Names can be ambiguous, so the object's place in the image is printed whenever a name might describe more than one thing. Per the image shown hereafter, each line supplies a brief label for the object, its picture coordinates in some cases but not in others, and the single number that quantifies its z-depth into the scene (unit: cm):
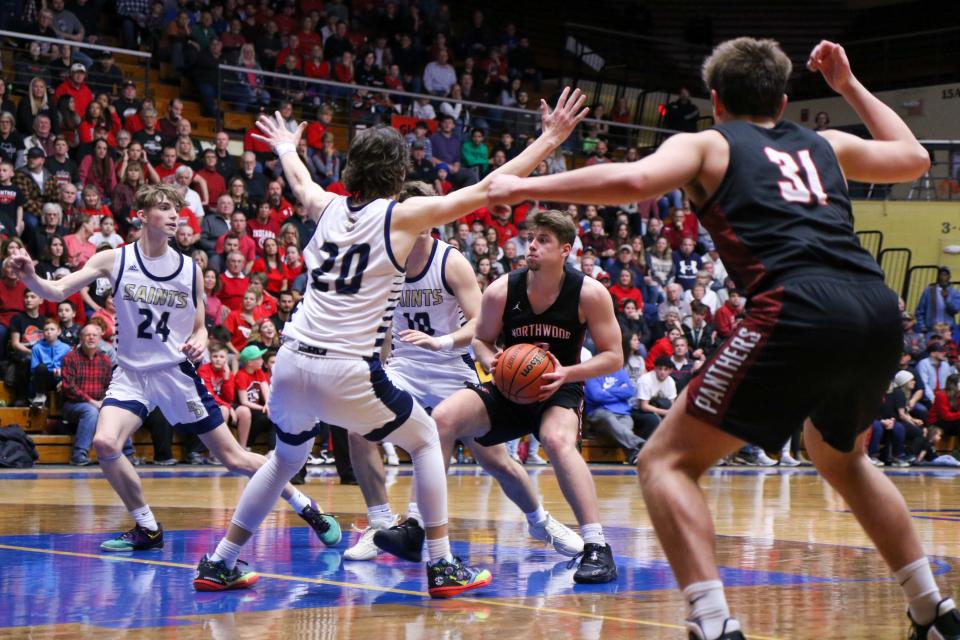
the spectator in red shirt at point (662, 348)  1809
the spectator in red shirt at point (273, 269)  1614
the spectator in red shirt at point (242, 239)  1606
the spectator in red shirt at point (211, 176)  1697
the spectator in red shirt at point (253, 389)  1455
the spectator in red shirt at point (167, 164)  1634
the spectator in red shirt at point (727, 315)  1905
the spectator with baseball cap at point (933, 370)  2011
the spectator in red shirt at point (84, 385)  1386
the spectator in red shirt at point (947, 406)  1975
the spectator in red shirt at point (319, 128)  1908
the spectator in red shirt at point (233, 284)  1564
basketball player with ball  636
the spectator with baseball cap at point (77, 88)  1656
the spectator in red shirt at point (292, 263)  1630
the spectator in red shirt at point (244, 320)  1525
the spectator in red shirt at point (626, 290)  1878
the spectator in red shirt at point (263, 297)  1543
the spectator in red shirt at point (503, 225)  1945
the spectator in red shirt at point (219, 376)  1447
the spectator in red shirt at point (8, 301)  1415
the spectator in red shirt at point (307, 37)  2130
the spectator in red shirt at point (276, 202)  1722
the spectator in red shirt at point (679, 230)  2177
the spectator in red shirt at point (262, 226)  1681
